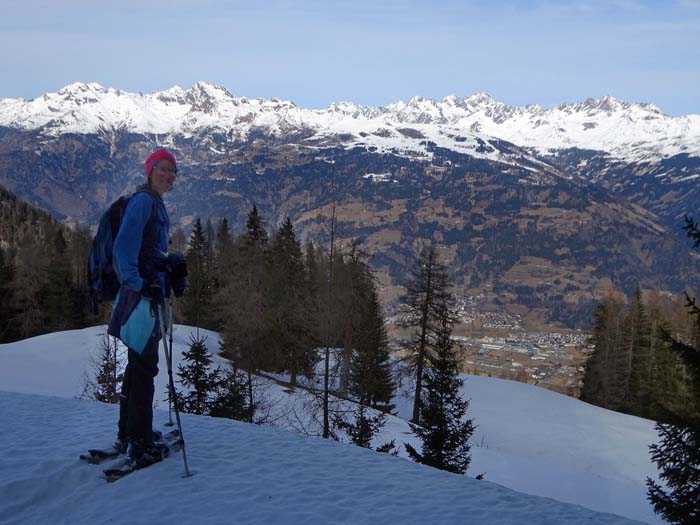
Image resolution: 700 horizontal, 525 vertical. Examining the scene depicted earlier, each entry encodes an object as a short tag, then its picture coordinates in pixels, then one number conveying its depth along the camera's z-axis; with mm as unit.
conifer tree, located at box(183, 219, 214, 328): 49875
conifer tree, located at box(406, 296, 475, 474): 14039
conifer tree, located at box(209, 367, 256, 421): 15617
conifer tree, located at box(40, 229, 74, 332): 48300
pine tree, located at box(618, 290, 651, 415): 42906
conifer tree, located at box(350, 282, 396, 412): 25719
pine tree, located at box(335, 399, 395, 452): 16969
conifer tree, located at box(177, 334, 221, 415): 15719
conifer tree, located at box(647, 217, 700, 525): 7707
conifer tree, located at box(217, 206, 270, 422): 28125
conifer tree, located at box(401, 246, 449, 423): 29250
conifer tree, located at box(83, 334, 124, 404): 21877
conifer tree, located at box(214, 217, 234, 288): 50969
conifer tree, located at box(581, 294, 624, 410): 44375
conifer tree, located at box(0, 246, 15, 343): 45844
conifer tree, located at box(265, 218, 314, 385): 30688
